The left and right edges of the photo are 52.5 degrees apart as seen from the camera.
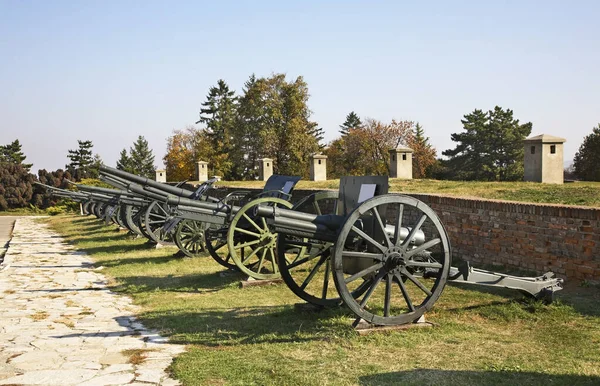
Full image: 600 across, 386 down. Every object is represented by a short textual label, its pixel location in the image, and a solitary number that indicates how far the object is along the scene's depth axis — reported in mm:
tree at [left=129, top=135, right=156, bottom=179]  67062
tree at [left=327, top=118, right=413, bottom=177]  47562
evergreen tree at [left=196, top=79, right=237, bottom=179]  48869
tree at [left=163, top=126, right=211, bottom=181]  50750
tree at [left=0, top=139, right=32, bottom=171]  60750
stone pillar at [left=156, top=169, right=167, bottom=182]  32309
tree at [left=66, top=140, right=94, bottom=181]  60906
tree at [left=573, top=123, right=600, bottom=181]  32875
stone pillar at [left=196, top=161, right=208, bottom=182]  30812
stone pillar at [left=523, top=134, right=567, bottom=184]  13477
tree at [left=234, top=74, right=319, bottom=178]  42562
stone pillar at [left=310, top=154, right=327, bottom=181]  22844
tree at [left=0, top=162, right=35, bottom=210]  39875
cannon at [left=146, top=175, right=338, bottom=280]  9125
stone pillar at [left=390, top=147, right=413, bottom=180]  19016
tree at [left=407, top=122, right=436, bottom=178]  48719
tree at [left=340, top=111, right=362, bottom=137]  74875
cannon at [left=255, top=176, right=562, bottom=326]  5781
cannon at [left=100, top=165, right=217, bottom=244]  11023
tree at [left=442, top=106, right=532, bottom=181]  43844
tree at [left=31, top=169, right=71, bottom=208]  40812
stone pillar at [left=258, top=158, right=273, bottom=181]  27406
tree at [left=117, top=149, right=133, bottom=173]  66806
